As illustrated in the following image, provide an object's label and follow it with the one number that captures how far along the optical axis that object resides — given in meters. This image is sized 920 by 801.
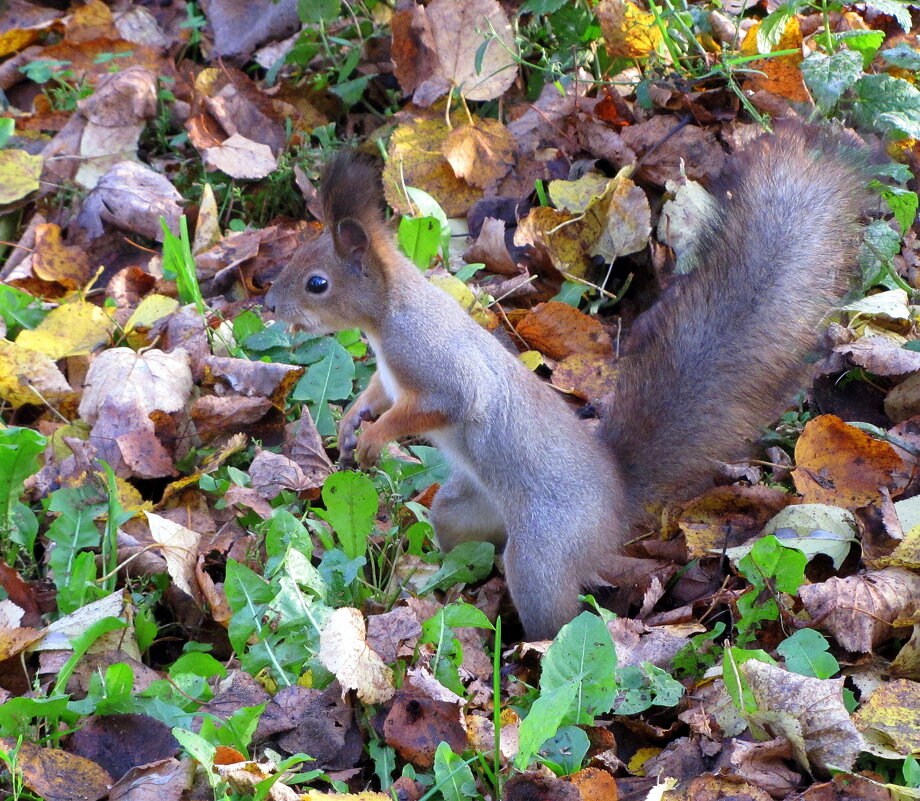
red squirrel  5.02
